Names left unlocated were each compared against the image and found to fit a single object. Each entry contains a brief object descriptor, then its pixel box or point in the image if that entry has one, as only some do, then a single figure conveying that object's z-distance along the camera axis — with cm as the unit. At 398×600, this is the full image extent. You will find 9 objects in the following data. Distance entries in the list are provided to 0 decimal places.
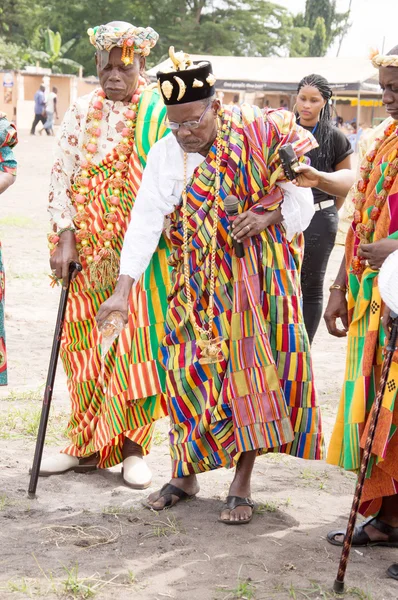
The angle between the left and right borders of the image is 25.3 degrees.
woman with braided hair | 600
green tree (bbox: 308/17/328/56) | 6750
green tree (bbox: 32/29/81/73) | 5269
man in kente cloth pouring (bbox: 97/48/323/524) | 416
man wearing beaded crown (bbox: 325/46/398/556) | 370
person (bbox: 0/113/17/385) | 499
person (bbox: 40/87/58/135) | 3559
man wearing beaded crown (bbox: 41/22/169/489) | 475
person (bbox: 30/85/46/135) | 3378
